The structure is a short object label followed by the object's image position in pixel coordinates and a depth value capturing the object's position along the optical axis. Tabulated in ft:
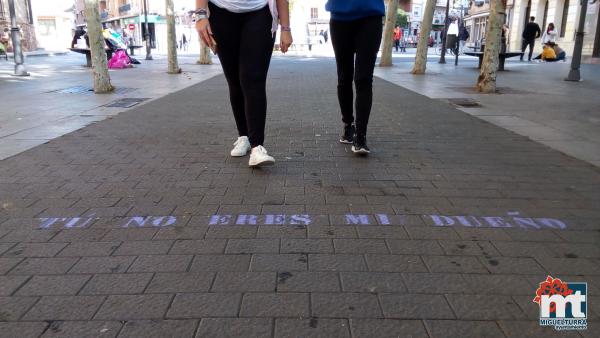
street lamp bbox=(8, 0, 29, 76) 43.04
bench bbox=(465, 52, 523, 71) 48.61
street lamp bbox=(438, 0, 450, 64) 64.97
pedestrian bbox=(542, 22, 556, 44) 69.18
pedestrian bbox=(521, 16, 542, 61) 67.47
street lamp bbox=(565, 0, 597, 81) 37.85
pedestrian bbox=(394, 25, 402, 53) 113.23
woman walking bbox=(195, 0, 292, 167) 12.44
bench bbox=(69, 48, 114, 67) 55.26
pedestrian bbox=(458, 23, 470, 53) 84.15
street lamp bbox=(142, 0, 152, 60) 77.10
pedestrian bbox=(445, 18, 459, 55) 82.48
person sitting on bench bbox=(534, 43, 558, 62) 65.77
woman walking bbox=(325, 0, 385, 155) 13.62
